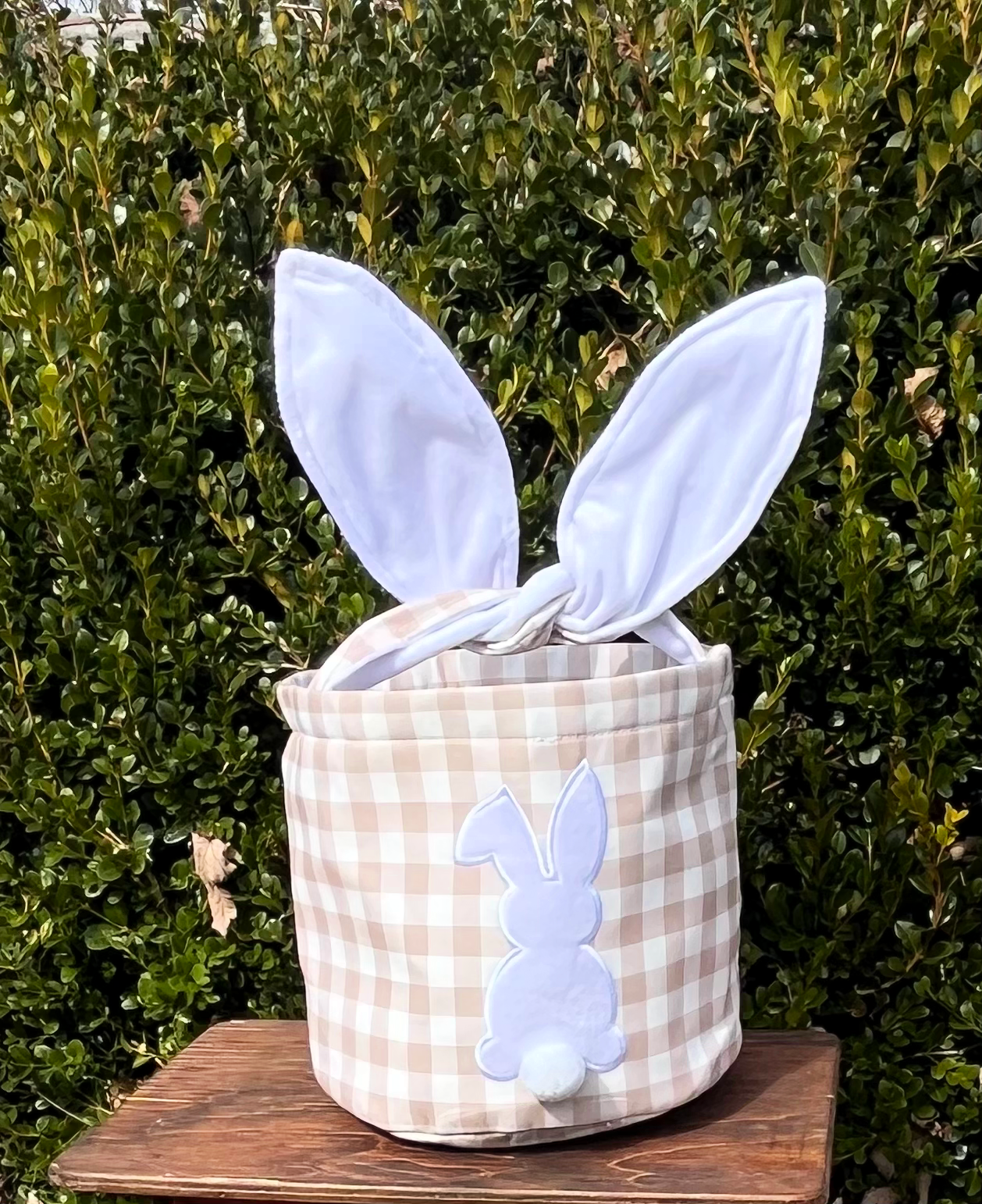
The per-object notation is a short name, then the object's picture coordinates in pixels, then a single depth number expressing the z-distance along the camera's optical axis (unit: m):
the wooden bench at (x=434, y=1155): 0.91
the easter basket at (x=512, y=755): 0.94
